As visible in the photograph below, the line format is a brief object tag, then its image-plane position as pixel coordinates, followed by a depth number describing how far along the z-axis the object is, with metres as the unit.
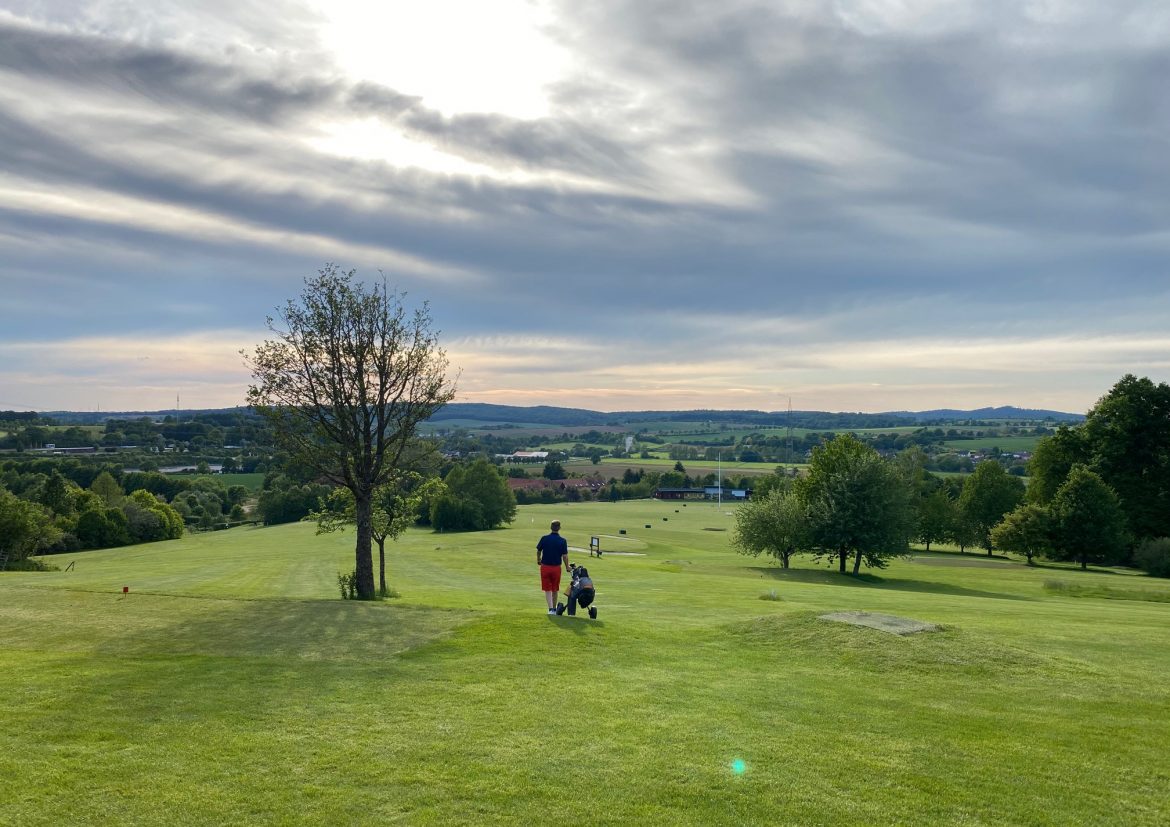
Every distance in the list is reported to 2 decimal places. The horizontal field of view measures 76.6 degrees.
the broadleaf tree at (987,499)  88.94
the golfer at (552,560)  20.62
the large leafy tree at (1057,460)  74.25
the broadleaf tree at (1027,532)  68.69
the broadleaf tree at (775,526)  63.28
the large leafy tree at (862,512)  59.41
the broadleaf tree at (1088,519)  65.06
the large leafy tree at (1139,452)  69.00
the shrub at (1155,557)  61.72
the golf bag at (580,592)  20.25
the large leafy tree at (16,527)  63.66
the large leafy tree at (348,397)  30.91
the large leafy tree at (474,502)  116.31
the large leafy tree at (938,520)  88.69
